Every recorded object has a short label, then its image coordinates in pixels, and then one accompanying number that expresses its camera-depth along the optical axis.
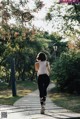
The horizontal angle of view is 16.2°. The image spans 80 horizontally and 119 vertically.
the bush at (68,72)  17.08
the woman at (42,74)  8.13
